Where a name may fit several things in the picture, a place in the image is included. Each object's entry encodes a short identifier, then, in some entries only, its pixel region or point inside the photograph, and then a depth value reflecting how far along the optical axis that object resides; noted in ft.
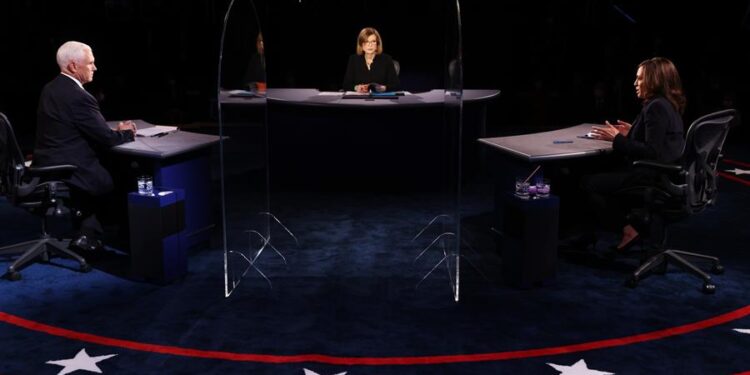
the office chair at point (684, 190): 15.16
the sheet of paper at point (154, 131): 18.61
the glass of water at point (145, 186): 16.02
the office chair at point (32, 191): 15.96
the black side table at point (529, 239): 15.47
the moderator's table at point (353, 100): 24.17
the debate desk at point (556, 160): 16.52
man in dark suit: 16.61
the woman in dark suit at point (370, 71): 26.35
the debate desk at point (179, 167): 16.83
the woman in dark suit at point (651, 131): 15.66
